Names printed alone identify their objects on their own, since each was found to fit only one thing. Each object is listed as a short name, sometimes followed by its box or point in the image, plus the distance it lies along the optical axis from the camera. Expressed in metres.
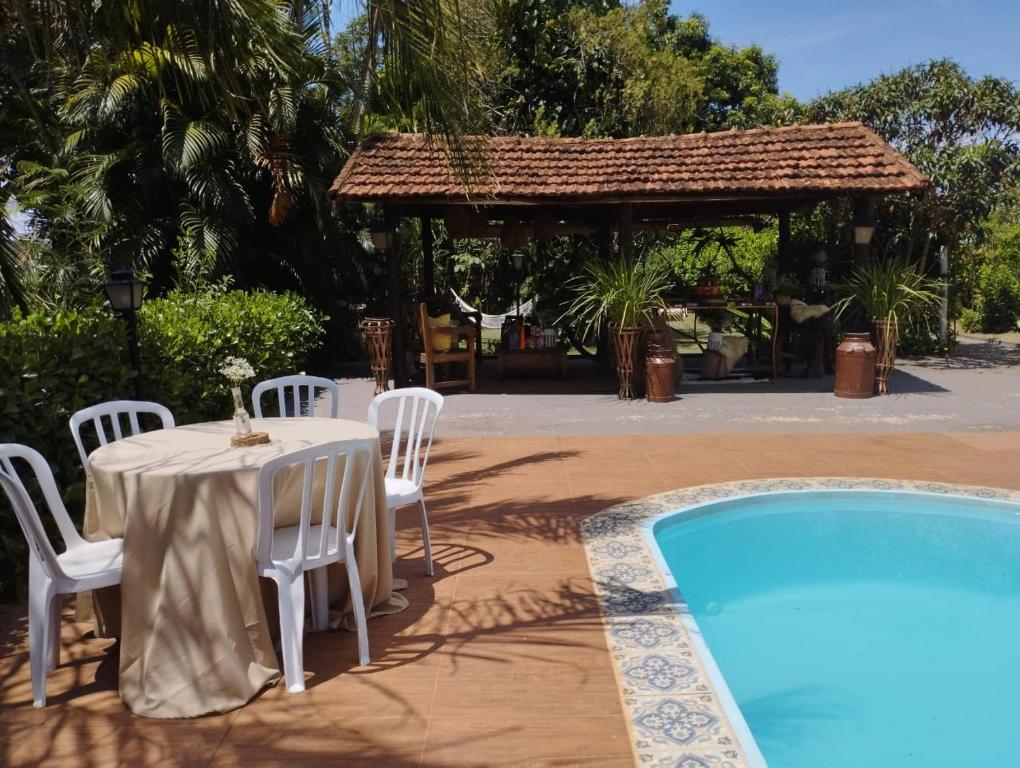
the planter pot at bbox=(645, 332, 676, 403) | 10.41
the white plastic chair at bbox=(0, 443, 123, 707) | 3.28
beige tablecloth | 3.32
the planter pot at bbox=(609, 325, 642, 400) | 10.30
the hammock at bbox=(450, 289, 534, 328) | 15.55
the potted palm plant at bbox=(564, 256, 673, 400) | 10.09
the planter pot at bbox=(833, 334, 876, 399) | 10.24
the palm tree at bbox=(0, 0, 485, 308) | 12.44
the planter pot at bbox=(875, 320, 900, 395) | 10.45
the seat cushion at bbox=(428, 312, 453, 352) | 11.28
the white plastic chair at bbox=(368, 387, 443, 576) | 4.52
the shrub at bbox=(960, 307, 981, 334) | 19.05
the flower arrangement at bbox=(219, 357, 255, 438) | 4.04
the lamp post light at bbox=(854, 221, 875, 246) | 10.89
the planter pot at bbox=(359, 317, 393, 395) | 11.20
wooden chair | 11.12
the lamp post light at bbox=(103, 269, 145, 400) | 5.99
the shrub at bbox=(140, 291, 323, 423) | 6.99
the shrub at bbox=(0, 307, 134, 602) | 4.46
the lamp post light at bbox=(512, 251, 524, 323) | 14.72
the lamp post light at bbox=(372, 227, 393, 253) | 11.32
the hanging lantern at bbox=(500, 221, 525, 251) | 12.31
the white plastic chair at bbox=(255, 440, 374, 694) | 3.39
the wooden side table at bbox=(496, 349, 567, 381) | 12.57
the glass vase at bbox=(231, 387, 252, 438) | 4.02
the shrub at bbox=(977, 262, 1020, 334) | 18.28
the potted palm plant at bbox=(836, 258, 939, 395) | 10.43
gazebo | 10.60
